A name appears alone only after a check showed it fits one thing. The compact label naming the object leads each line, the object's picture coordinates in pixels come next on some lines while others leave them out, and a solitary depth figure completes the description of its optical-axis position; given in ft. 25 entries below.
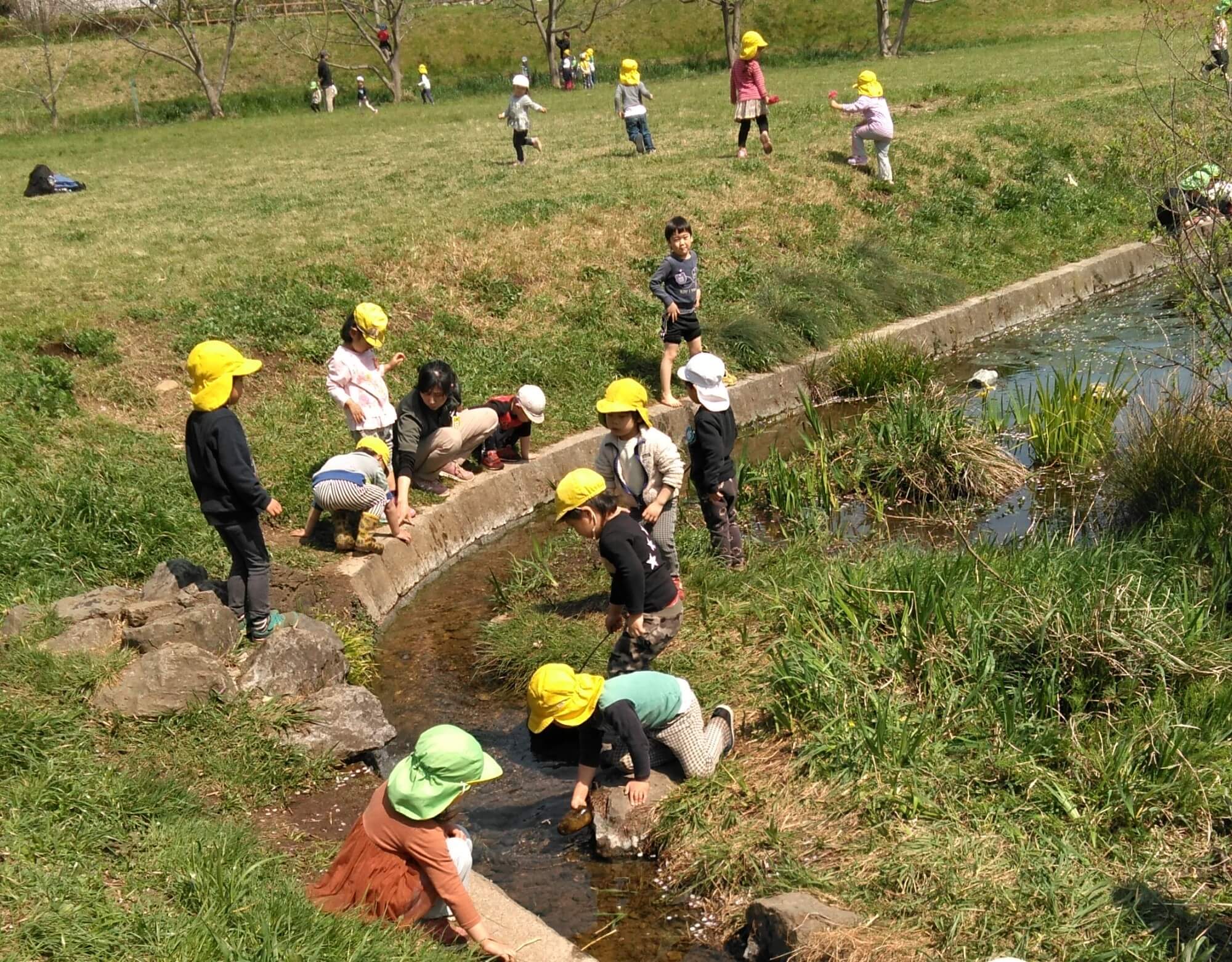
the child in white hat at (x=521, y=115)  58.85
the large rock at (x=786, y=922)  14.14
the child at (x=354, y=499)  25.16
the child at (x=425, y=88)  124.67
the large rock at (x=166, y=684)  18.02
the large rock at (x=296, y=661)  19.56
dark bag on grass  62.39
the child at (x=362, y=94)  120.98
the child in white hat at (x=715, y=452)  24.07
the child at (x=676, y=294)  34.45
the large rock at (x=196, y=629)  19.16
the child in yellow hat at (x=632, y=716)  16.78
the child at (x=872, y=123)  52.49
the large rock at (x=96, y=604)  20.03
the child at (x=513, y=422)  30.83
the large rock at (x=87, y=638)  19.12
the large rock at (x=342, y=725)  18.95
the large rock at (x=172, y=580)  20.89
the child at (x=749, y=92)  54.34
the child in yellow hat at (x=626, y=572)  18.66
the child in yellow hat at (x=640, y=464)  21.39
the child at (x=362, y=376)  26.76
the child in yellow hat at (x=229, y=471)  20.07
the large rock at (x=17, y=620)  19.63
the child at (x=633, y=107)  58.18
